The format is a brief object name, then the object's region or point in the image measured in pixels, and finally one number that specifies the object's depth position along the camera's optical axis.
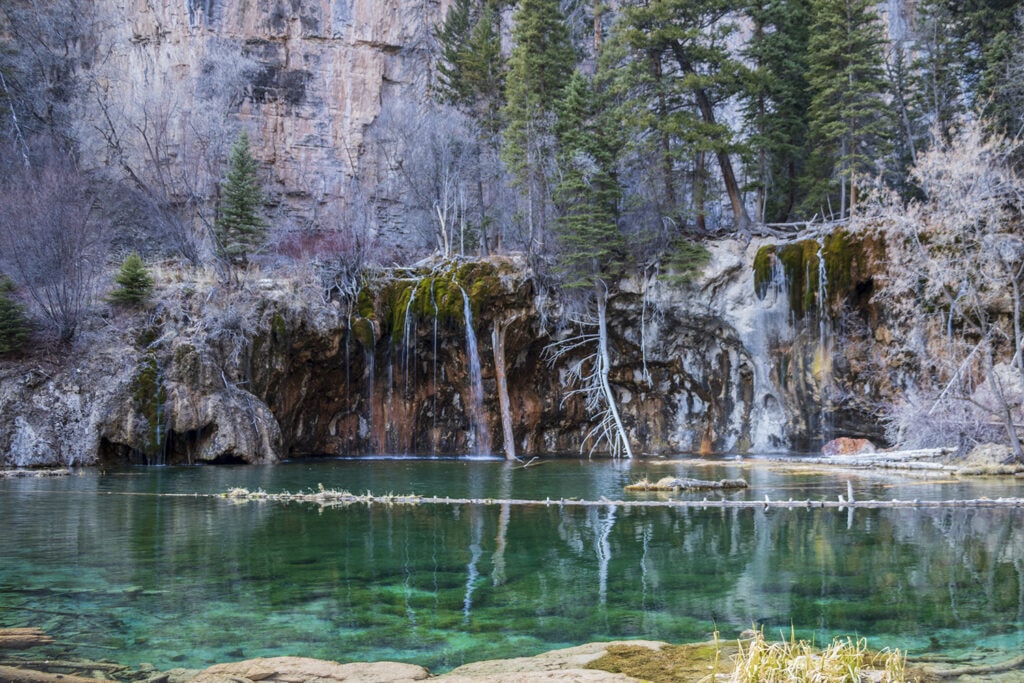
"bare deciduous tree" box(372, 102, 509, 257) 30.81
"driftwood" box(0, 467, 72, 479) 18.69
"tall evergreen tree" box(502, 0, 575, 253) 28.05
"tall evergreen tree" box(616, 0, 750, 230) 26.16
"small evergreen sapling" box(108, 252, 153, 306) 23.28
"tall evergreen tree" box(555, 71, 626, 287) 25.64
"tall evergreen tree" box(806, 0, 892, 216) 24.80
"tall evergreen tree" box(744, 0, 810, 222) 28.02
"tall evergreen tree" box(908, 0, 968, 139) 26.30
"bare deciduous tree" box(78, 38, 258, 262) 31.78
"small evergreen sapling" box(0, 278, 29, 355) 21.86
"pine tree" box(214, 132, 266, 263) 27.45
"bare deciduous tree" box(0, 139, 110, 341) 23.16
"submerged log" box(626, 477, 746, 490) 14.48
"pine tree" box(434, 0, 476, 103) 34.41
